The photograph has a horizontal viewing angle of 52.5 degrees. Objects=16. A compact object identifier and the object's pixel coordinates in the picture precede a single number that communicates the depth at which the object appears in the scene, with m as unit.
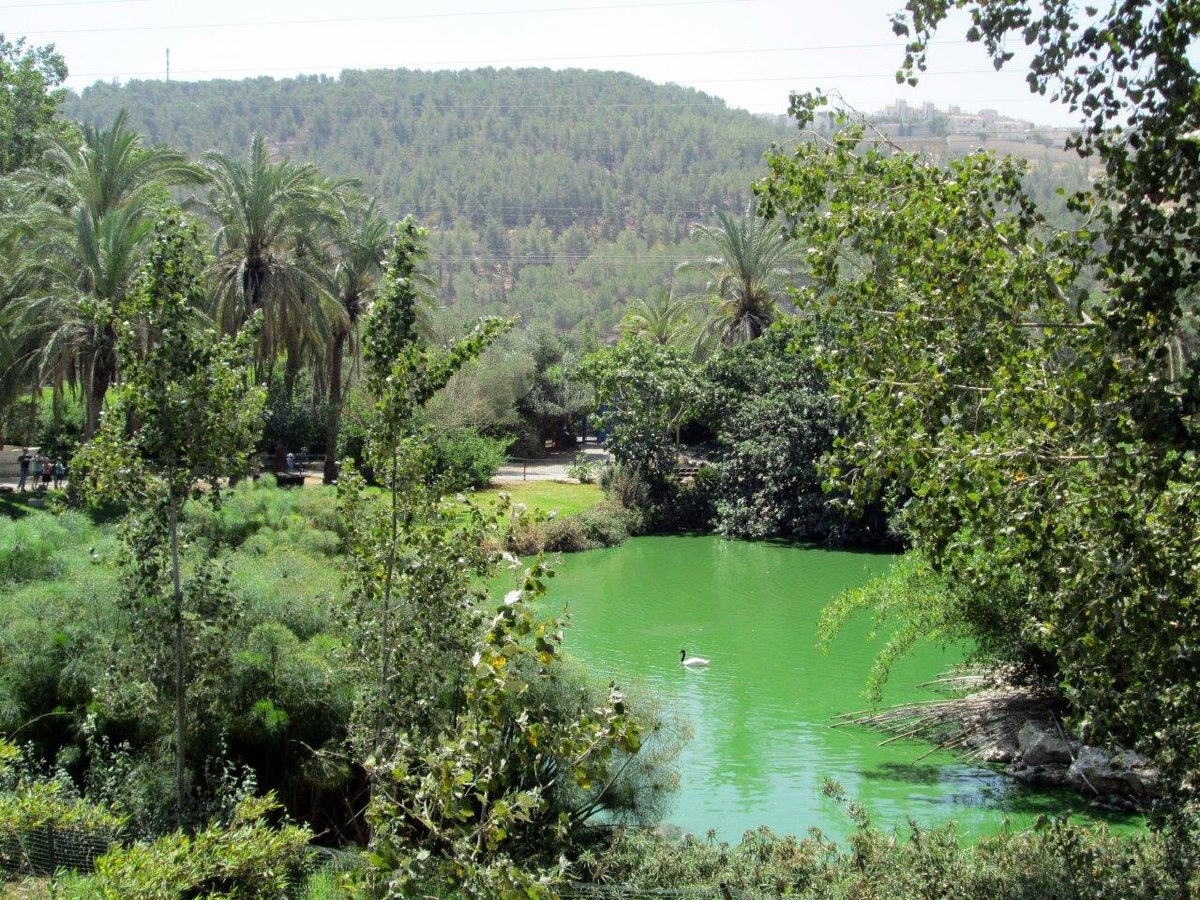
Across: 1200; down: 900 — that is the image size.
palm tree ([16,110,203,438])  24.70
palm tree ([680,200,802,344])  37.91
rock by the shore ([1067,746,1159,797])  13.32
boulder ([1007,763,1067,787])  14.23
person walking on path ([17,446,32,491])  29.66
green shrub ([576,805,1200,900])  7.64
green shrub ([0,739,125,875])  8.54
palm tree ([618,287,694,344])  47.84
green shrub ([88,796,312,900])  7.05
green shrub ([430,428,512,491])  34.72
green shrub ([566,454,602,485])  36.00
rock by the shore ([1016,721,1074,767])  14.40
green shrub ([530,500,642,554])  30.23
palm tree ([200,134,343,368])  29.16
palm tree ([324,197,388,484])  32.53
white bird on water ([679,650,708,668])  19.95
